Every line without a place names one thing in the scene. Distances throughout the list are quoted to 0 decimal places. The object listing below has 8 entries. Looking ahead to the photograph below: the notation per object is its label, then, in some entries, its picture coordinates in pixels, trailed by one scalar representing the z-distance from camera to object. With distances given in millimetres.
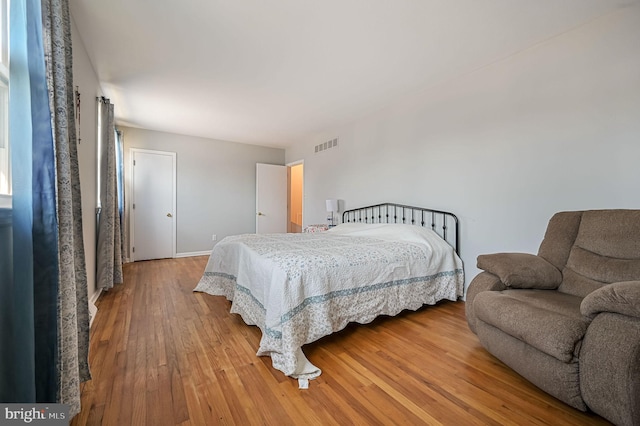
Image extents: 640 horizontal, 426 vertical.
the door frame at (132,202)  4809
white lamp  4543
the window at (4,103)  1164
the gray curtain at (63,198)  1188
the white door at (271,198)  6023
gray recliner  1164
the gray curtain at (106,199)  3053
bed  1759
